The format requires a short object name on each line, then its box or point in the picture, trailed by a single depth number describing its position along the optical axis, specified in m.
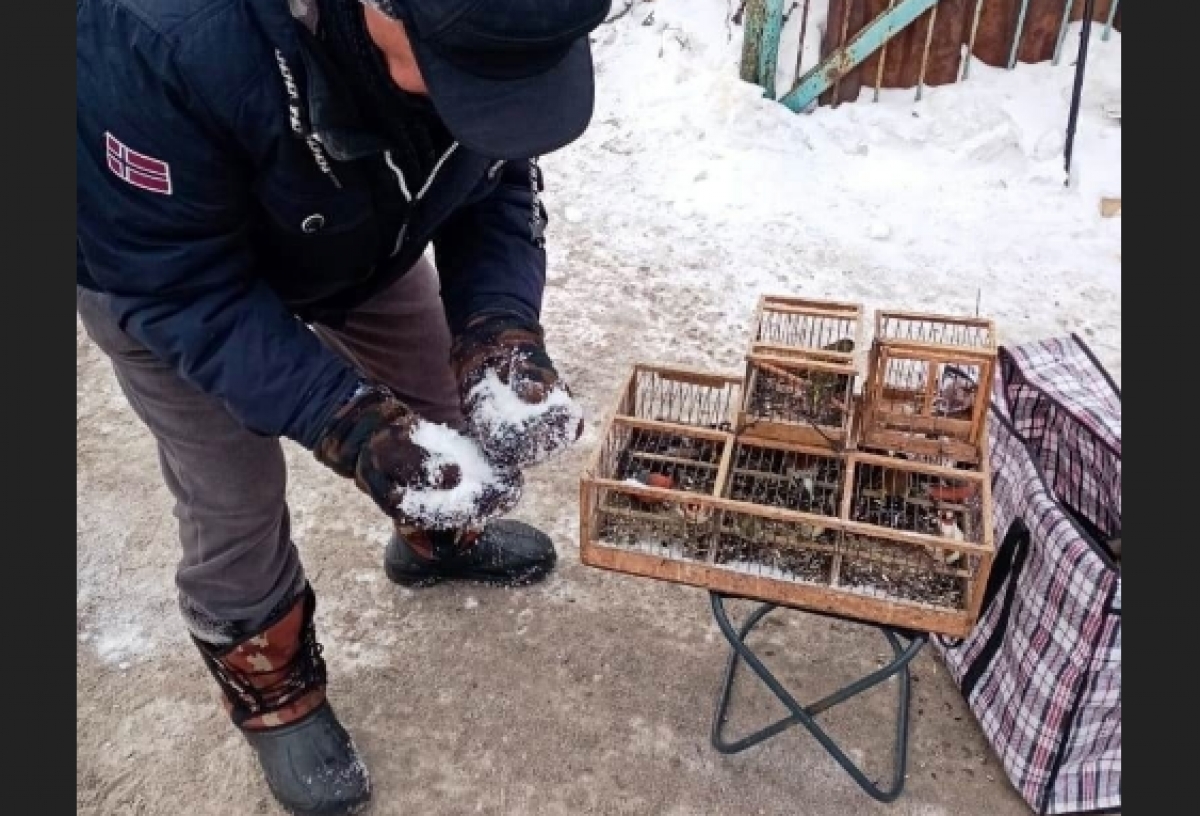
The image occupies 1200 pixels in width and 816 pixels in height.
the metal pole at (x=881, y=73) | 5.21
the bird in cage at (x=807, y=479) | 2.23
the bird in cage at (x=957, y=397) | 2.36
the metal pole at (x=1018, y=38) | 5.11
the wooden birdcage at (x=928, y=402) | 2.20
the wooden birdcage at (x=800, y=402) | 2.26
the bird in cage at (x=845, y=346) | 2.36
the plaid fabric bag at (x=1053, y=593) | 2.19
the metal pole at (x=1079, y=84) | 4.61
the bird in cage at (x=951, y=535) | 2.10
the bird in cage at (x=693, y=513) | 2.12
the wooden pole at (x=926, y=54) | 5.06
